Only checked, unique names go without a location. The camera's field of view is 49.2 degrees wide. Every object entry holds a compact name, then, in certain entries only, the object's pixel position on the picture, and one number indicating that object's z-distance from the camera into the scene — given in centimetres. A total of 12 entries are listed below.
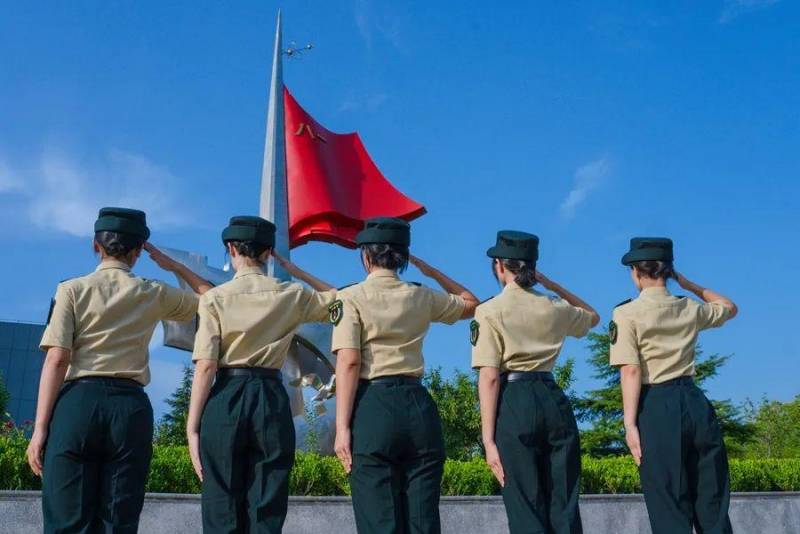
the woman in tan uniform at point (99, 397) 415
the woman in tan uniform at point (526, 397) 466
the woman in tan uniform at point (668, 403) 495
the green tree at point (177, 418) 1874
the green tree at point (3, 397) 2677
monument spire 1684
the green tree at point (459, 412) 2669
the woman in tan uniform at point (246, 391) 427
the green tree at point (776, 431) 3438
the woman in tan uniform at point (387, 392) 425
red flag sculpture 2003
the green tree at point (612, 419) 3044
